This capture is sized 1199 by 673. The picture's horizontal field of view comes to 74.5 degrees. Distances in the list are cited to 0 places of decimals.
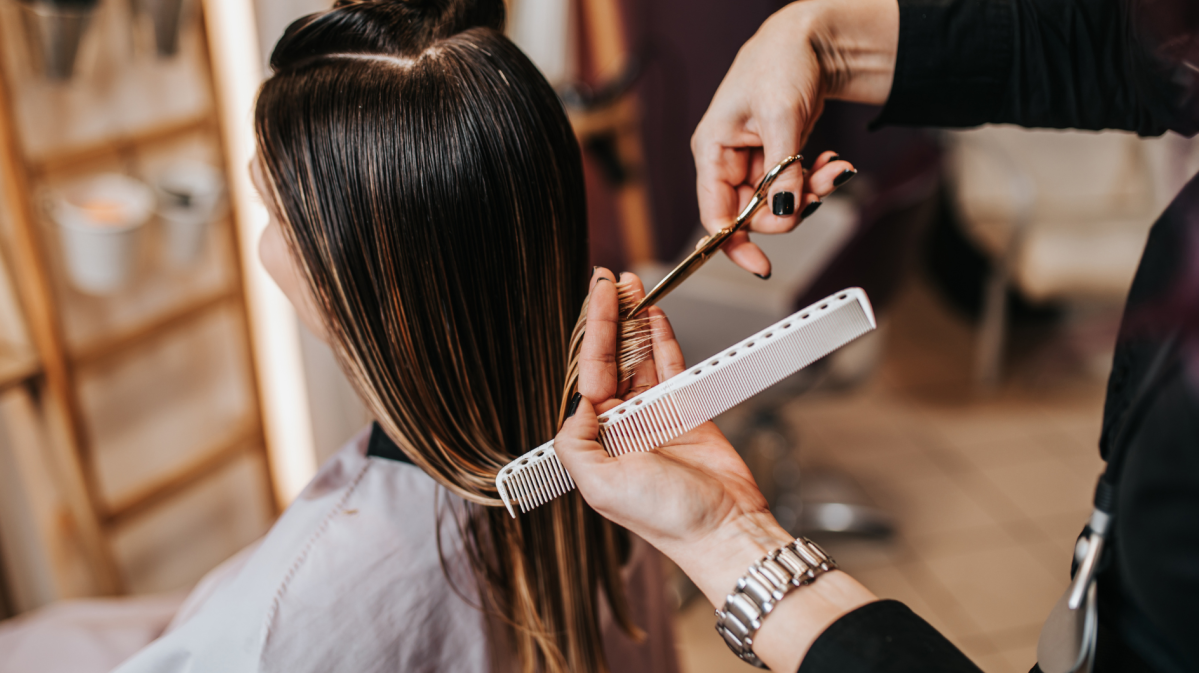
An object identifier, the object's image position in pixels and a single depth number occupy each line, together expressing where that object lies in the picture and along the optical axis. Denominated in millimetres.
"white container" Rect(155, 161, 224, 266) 1426
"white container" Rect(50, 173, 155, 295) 1269
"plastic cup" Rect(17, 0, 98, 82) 1180
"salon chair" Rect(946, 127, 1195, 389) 2500
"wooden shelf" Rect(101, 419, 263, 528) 1499
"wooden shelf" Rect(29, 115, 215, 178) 1274
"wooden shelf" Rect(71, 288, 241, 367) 1391
